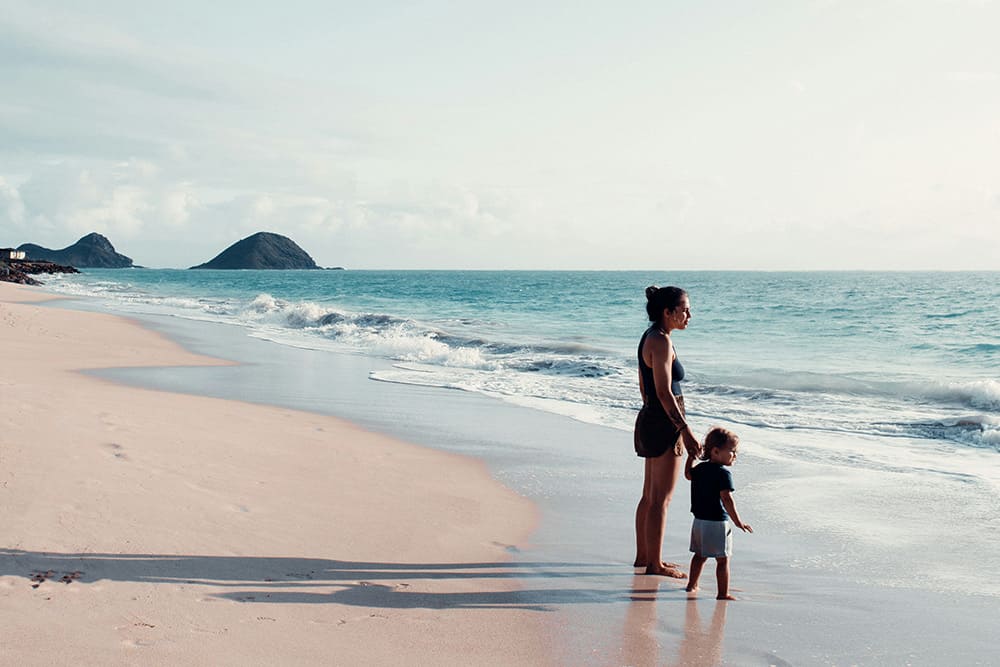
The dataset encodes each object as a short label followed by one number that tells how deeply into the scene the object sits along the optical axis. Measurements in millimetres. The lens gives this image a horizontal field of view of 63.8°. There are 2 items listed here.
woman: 4848
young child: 4570
